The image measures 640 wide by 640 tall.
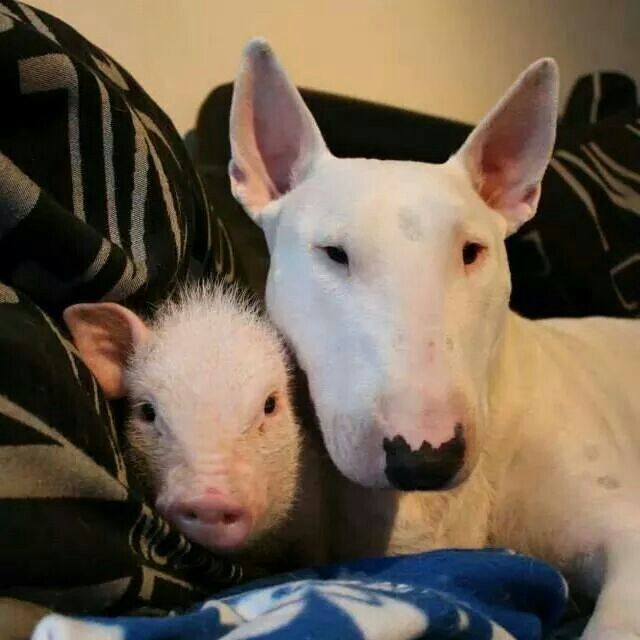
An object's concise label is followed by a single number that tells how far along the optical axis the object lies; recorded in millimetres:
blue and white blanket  569
